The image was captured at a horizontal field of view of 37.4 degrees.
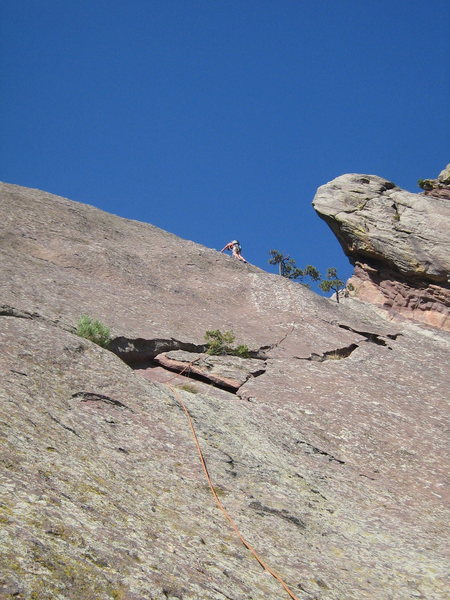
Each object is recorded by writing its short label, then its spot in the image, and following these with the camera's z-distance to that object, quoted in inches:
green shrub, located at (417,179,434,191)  1355.8
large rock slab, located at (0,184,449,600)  323.6
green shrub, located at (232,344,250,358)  785.6
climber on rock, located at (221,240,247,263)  1200.8
